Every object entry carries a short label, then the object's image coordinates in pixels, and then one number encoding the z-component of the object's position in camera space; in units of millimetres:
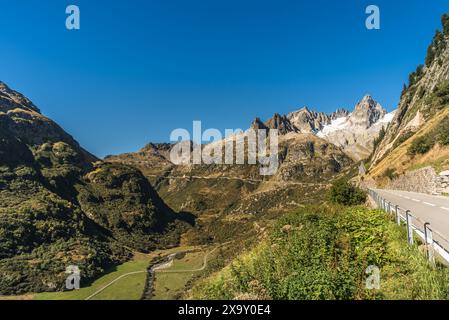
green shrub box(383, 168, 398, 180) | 58997
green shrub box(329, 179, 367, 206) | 32938
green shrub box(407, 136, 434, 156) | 50119
